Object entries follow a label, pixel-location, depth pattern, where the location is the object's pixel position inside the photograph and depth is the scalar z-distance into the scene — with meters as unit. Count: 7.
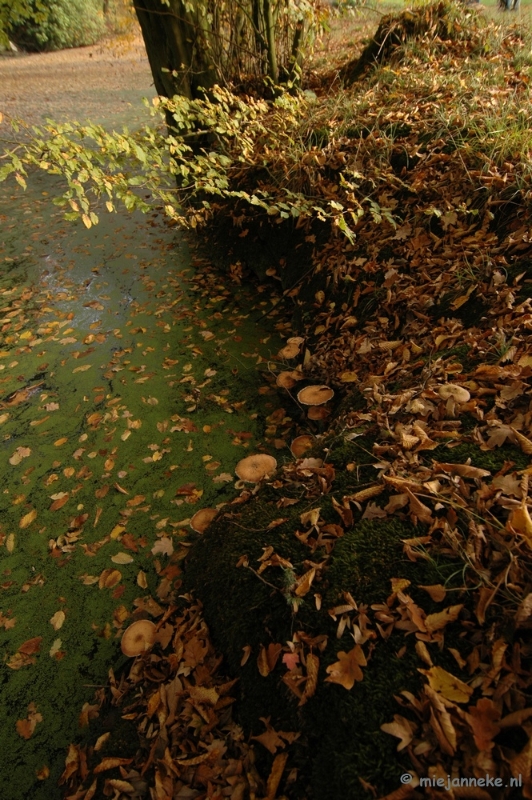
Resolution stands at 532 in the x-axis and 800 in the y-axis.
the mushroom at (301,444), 2.59
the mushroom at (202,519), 2.38
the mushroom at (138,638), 1.97
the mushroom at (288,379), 3.23
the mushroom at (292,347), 3.32
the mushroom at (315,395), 2.73
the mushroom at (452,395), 1.89
